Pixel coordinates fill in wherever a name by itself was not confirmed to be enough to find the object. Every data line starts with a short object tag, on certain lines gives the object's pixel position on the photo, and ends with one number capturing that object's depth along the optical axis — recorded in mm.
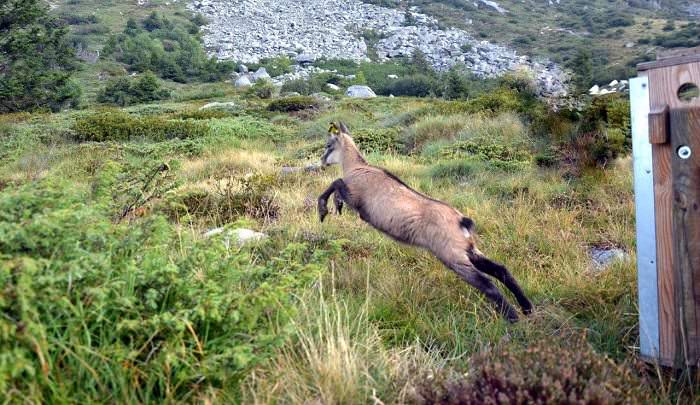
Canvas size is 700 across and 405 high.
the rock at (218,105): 26359
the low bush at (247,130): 16328
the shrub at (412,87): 39875
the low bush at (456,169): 9188
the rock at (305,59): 53778
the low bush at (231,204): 6766
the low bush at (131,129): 16047
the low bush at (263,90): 33188
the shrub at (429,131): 13602
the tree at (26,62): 21609
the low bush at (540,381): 2230
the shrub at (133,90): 33594
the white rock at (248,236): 5060
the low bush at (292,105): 23875
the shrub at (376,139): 13164
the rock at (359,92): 36412
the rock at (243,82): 42184
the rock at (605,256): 4684
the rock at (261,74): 45938
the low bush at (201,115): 21094
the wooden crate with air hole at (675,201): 2824
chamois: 4152
